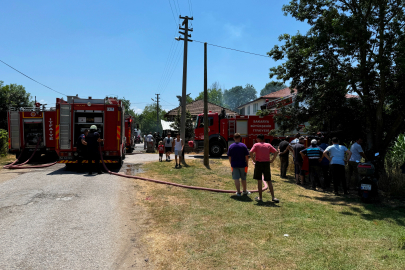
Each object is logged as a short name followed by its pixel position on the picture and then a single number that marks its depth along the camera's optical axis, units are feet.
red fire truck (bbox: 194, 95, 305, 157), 64.49
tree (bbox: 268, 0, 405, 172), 30.91
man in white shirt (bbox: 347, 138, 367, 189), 30.06
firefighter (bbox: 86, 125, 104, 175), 37.11
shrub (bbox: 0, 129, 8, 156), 61.00
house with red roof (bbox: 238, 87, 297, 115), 158.84
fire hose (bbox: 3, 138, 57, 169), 42.65
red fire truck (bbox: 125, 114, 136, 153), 70.79
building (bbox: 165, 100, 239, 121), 159.31
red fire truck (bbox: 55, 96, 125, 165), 39.32
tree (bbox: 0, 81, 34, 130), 90.59
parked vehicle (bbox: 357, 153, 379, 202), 25.90
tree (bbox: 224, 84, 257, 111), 548.72
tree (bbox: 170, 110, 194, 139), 98.02
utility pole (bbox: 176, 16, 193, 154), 53.81
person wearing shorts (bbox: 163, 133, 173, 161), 53.05
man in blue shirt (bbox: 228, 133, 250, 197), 26.11
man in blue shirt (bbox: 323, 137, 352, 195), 29.07
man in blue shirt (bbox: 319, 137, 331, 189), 31.78
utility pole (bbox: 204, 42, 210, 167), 49.49
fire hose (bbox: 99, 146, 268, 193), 28.45
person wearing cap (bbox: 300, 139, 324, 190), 31.65
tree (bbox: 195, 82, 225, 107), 396.65
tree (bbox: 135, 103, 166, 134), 311.27
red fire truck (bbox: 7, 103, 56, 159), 51.26
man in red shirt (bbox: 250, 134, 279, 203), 25.11
